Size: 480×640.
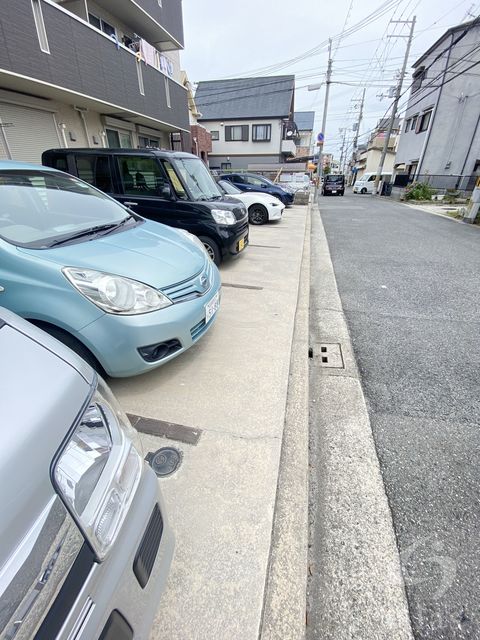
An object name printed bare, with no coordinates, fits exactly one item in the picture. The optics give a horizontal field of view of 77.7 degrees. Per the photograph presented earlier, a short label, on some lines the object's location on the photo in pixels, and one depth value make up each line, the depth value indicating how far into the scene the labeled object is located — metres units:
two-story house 27.64
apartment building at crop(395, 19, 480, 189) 17.47
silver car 0.55
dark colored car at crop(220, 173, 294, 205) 11.57
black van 4.23
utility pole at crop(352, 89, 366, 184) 40.36
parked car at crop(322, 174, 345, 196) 23.69
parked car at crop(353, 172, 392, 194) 28.75
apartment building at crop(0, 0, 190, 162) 5.12
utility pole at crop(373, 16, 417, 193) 20.99
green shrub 18.14
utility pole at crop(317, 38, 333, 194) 19.27
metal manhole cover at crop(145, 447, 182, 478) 1.60
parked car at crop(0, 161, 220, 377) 1.82
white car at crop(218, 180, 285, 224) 8.63
